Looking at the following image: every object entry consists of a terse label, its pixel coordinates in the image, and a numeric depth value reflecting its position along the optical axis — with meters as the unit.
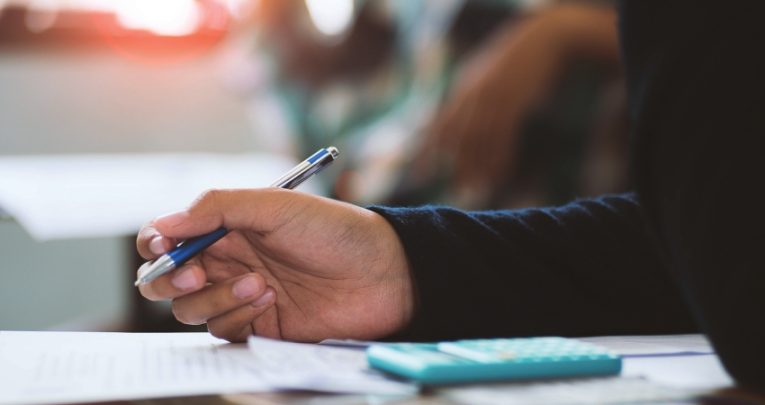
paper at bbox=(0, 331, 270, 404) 0.66
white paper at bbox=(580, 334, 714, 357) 0.77
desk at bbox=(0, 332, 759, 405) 0.66
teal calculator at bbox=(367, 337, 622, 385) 0.67
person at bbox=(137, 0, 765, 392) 0.81
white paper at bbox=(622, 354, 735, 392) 0.69
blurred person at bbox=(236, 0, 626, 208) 1.82
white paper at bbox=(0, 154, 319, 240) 1.38
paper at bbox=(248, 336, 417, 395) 0.67
